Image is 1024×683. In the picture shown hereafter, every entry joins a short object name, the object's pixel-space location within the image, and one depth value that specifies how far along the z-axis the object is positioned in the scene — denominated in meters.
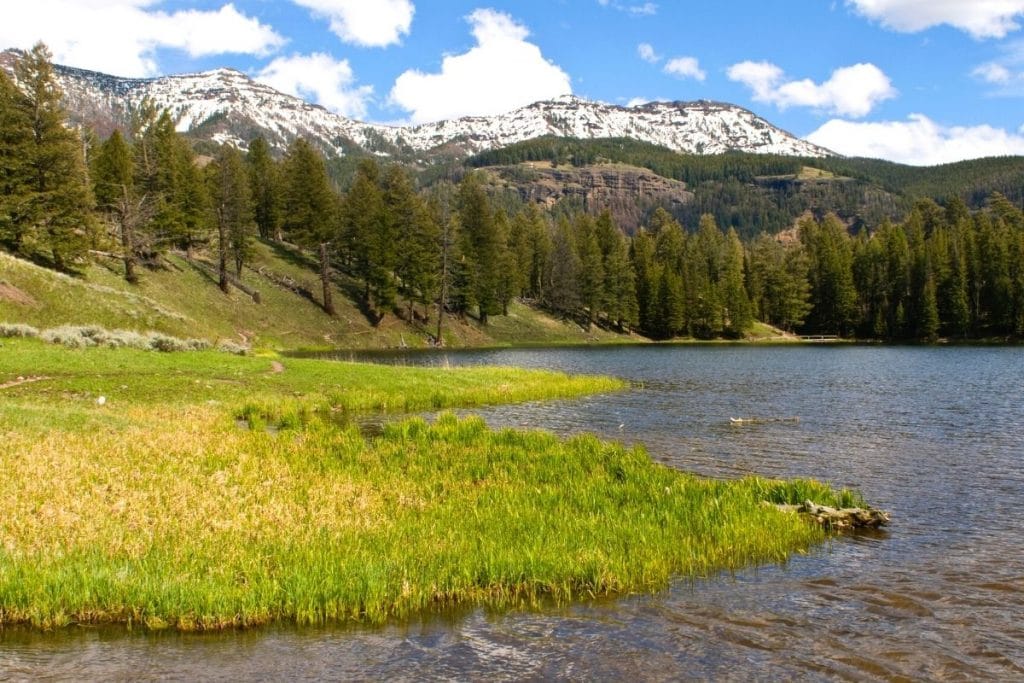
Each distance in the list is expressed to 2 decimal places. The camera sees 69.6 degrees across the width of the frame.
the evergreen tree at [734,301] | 130.88
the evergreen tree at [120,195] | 68.75
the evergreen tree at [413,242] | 95.19
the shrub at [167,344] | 41.62
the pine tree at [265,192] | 105.75
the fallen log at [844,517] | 15.34
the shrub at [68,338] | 38.38
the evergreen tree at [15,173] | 52.66
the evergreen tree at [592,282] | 124.31
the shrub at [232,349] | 49.56
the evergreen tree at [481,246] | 107.06
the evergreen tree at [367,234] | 91.88
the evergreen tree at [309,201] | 98.62
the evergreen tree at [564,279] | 124.25
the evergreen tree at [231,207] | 82.06
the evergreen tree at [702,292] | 132.50
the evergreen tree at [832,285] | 138.62
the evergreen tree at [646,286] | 133.12
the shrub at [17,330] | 37.56
